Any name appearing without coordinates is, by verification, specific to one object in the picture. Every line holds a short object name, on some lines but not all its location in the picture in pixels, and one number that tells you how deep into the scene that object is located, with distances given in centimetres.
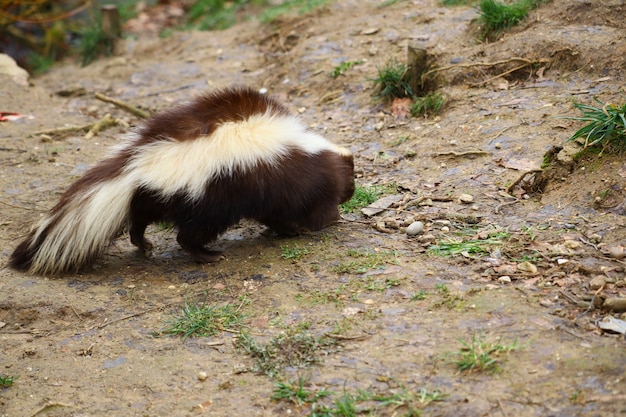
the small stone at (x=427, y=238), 956
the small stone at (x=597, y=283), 771
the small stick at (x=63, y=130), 1470
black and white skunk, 901
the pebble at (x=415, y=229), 977
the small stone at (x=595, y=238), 869
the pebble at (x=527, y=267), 831
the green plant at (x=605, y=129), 979
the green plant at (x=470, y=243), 898
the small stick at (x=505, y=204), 1007
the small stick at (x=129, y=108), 1567
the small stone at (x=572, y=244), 860
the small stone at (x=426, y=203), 1061
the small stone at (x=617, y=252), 824
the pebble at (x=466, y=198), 1044
